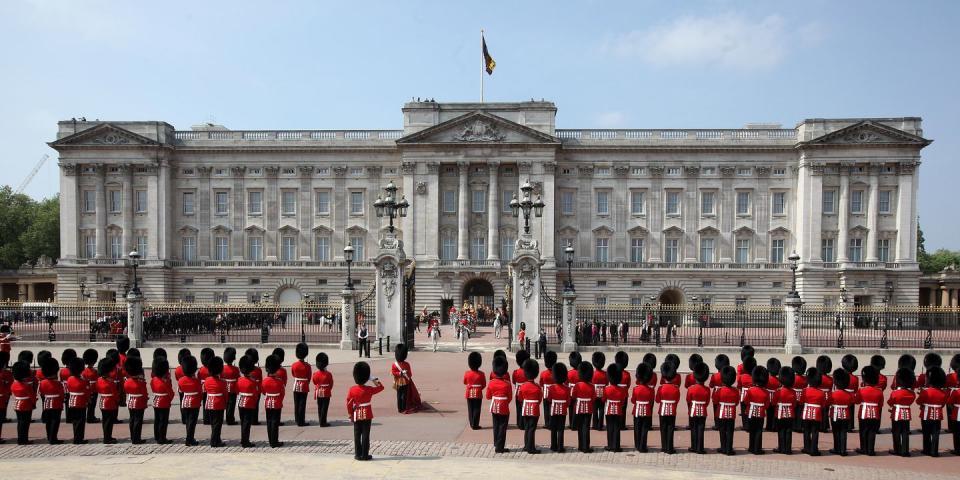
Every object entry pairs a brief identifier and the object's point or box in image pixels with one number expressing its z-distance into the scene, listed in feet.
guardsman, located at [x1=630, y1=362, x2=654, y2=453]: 40.45
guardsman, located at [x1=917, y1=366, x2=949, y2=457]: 39.96
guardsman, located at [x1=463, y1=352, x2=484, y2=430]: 45.80
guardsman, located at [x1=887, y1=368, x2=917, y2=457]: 39.75
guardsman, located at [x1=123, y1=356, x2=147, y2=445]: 40.78
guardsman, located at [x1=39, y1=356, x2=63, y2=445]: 41.63
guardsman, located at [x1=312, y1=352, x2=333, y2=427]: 45.85
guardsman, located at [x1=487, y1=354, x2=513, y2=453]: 40.22
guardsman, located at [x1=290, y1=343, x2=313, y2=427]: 47.24
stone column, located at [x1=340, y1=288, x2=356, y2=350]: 94.22
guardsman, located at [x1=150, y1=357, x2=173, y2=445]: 41.09
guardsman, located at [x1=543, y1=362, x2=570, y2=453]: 40.09
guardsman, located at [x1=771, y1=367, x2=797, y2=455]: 40.37
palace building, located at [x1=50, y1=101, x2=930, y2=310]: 174.70
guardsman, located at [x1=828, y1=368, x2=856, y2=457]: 40.11
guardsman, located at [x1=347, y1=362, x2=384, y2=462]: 37.52
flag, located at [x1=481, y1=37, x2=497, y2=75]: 178.40
